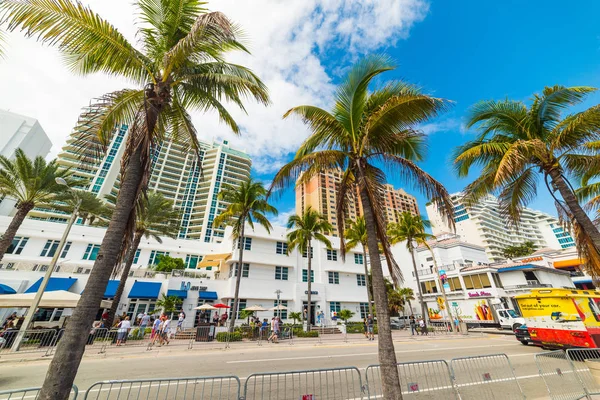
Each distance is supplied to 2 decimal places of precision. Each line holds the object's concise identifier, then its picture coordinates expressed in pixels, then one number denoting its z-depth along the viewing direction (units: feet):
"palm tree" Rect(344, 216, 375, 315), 91.45
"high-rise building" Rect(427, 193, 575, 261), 301.22
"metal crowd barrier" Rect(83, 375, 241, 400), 21.27
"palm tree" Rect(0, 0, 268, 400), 13.05
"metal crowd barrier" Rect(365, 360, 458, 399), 20.52
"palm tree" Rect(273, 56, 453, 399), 18.93
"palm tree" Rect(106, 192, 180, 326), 63.12
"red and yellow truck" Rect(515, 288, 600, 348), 33.42
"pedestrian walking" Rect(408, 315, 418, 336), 73.94
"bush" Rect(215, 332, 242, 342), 58.11
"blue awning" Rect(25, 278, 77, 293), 67.77
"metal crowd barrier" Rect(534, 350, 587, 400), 19.15
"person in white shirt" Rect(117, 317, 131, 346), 48.27
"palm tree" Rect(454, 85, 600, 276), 25.08
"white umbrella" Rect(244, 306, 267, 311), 71.50
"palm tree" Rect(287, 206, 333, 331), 87.25
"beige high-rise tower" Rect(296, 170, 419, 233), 320.09
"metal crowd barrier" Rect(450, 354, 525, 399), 20.54
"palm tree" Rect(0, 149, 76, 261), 55.52
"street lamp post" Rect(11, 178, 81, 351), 40.14
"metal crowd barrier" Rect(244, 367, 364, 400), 21.21
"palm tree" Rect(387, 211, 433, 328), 98.68
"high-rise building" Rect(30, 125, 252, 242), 196.54
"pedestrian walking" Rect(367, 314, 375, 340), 67.82
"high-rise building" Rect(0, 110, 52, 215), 136.56
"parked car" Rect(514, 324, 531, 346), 49.55
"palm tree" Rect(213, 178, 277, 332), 76.24
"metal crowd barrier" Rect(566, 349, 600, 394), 19.97
